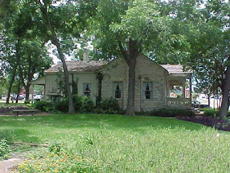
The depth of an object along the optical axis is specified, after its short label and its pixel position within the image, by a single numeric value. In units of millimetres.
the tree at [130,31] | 14648
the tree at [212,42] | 18594
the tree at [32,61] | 36928
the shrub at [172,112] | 22609
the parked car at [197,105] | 36838
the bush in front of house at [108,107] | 23692
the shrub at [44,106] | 24453
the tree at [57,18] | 21781
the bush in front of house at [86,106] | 23984
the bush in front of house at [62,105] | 24062
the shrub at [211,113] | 22967
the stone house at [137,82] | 24672
